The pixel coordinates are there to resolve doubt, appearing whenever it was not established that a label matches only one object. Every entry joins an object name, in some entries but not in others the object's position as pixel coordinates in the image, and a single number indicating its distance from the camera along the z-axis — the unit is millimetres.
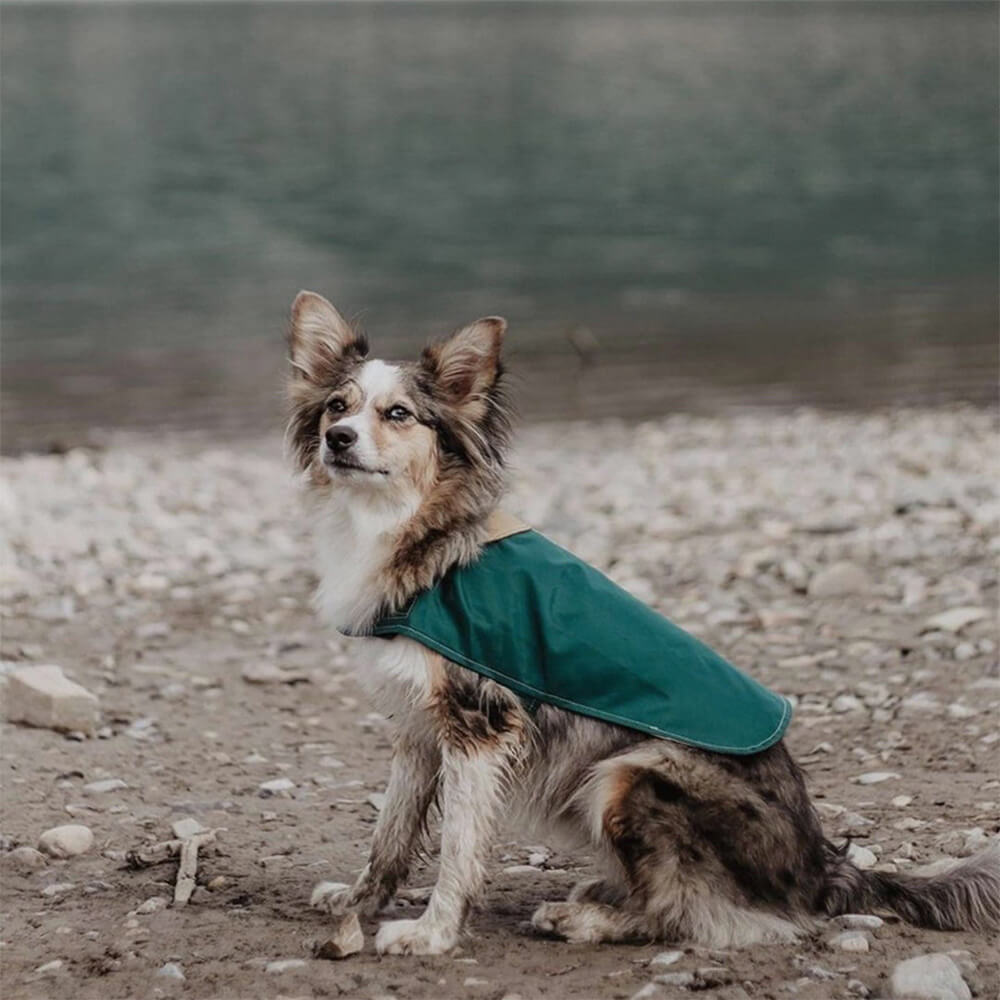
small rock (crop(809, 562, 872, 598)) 10164
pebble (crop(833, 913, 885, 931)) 5520
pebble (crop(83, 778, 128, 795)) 7344
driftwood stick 6074
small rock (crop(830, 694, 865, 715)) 8352
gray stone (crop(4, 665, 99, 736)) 8016
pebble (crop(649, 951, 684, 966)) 5348
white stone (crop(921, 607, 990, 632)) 9188
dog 5461
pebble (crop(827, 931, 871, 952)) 5363
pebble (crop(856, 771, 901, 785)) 7320
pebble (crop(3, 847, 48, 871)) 6422
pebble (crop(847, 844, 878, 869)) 6230
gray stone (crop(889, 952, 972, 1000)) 4977
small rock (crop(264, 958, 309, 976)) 5320
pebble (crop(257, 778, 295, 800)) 7457
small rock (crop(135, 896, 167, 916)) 5934
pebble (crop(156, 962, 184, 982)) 5312
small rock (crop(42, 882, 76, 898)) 6164
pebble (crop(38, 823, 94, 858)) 6555
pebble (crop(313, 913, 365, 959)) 5496
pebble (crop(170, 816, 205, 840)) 6777
